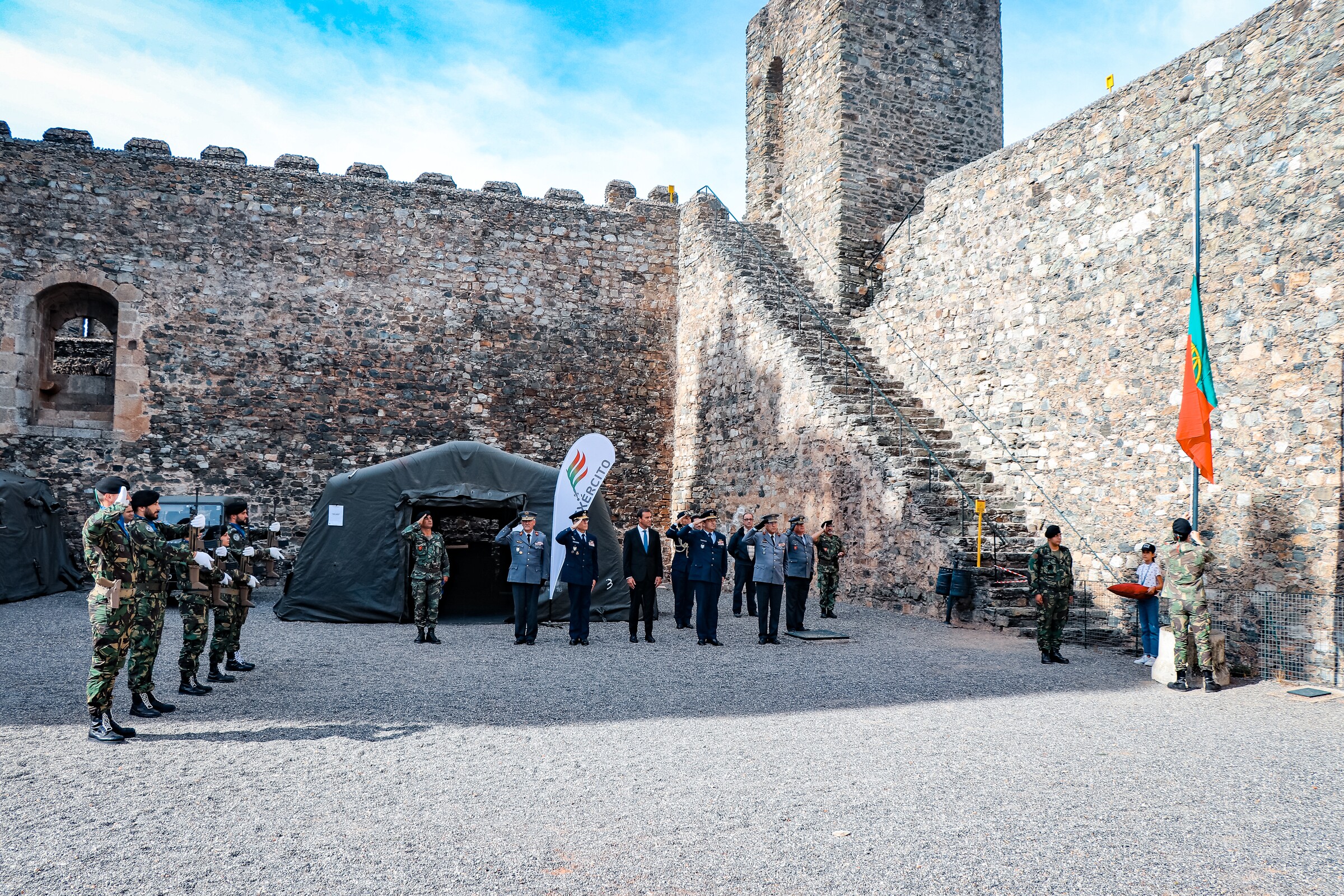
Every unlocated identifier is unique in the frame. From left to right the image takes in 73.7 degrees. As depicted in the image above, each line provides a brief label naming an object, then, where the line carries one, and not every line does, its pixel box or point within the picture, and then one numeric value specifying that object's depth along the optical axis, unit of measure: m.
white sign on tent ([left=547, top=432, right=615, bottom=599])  9.77
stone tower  15.26
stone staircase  10.08
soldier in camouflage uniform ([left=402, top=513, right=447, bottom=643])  9.32
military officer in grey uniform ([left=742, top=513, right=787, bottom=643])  9.45
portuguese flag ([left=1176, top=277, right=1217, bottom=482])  7.92
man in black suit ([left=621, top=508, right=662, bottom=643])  9.73
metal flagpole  7.69
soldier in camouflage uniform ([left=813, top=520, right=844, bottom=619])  11.24
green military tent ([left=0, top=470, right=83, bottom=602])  12.11
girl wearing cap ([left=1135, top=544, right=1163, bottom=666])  8.60
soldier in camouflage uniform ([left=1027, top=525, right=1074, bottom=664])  8.19
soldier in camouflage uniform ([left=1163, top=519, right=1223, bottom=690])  7.14
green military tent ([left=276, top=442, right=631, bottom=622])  10.77
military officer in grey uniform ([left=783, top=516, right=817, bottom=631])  9.98
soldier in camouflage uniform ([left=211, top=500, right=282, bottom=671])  7.11
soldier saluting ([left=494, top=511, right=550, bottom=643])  9.45
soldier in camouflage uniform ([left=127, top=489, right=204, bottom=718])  5.42
